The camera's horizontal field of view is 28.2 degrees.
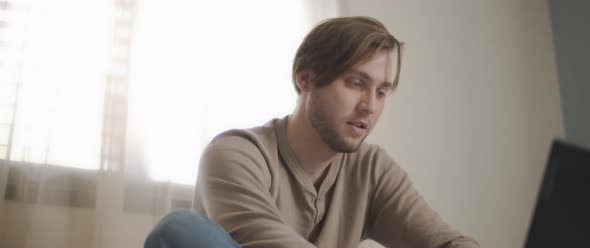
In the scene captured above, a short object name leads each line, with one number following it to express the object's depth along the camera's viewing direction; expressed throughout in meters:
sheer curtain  1.95
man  1.82
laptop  1.07
